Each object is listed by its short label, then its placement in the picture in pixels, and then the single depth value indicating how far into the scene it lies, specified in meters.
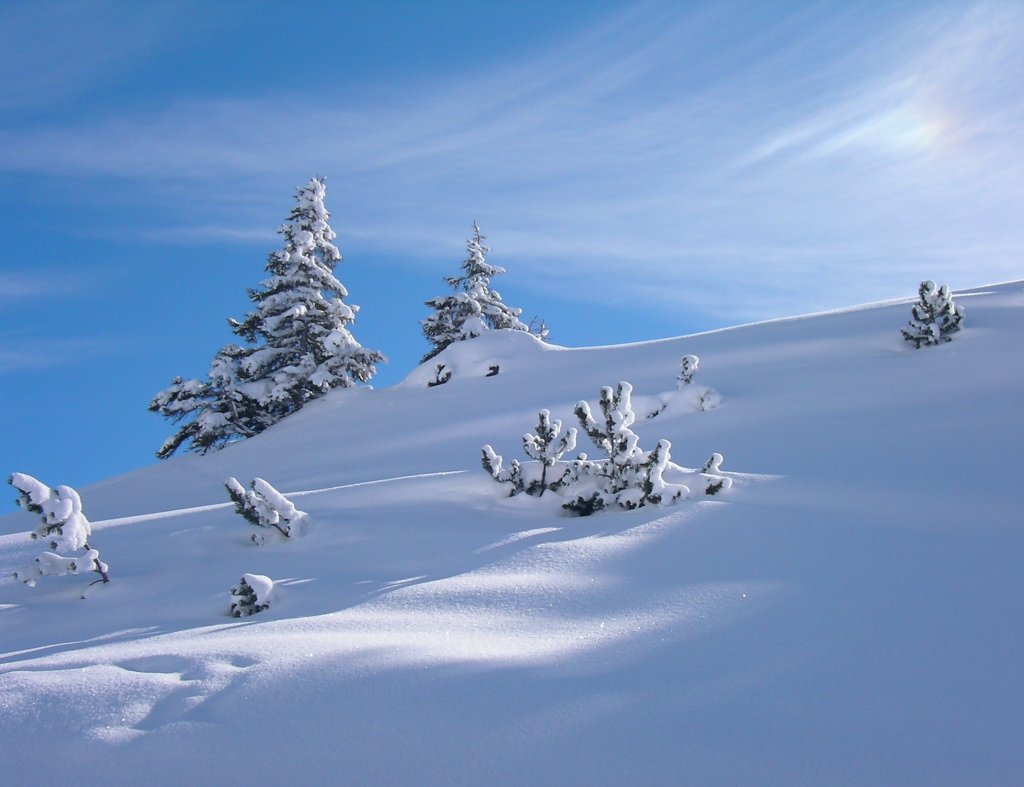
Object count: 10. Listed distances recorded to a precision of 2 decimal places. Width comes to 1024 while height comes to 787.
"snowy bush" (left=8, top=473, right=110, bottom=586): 4.57
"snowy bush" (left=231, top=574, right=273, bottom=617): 3.91
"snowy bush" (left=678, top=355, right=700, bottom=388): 9.45
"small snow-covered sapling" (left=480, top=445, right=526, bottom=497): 5.97
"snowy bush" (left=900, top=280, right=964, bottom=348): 9.41
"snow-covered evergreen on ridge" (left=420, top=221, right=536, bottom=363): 25.11
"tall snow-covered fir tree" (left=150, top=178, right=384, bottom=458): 17.84
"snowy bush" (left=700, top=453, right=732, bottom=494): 5.14
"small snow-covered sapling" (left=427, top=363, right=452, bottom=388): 14.69
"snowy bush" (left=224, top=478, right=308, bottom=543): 5.01
